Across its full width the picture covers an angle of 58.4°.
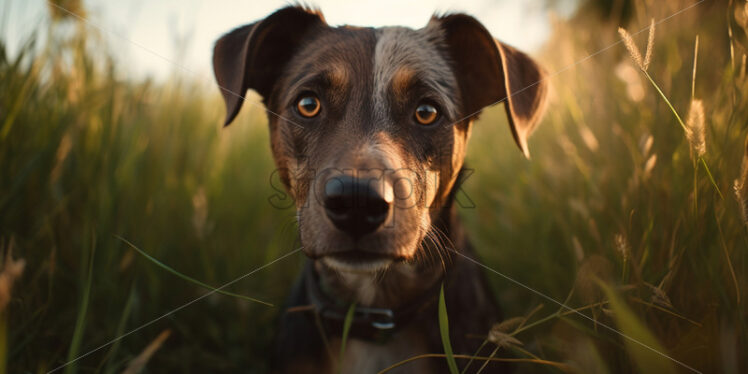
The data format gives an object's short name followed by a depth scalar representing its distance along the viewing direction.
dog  0.35
